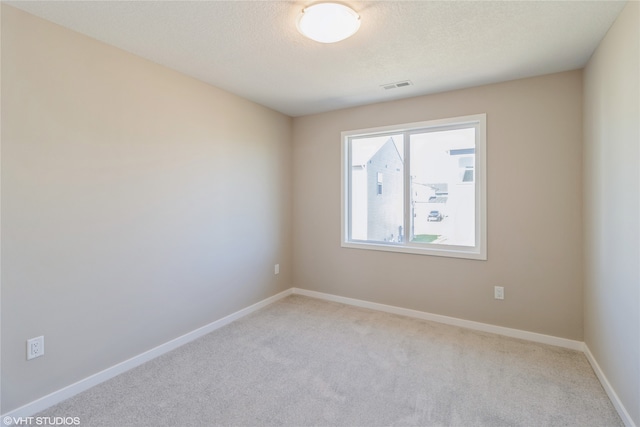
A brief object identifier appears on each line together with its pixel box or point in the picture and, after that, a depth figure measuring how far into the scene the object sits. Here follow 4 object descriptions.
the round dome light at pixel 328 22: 1.69
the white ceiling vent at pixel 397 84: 2.85
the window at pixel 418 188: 3.03
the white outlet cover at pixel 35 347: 1.80
